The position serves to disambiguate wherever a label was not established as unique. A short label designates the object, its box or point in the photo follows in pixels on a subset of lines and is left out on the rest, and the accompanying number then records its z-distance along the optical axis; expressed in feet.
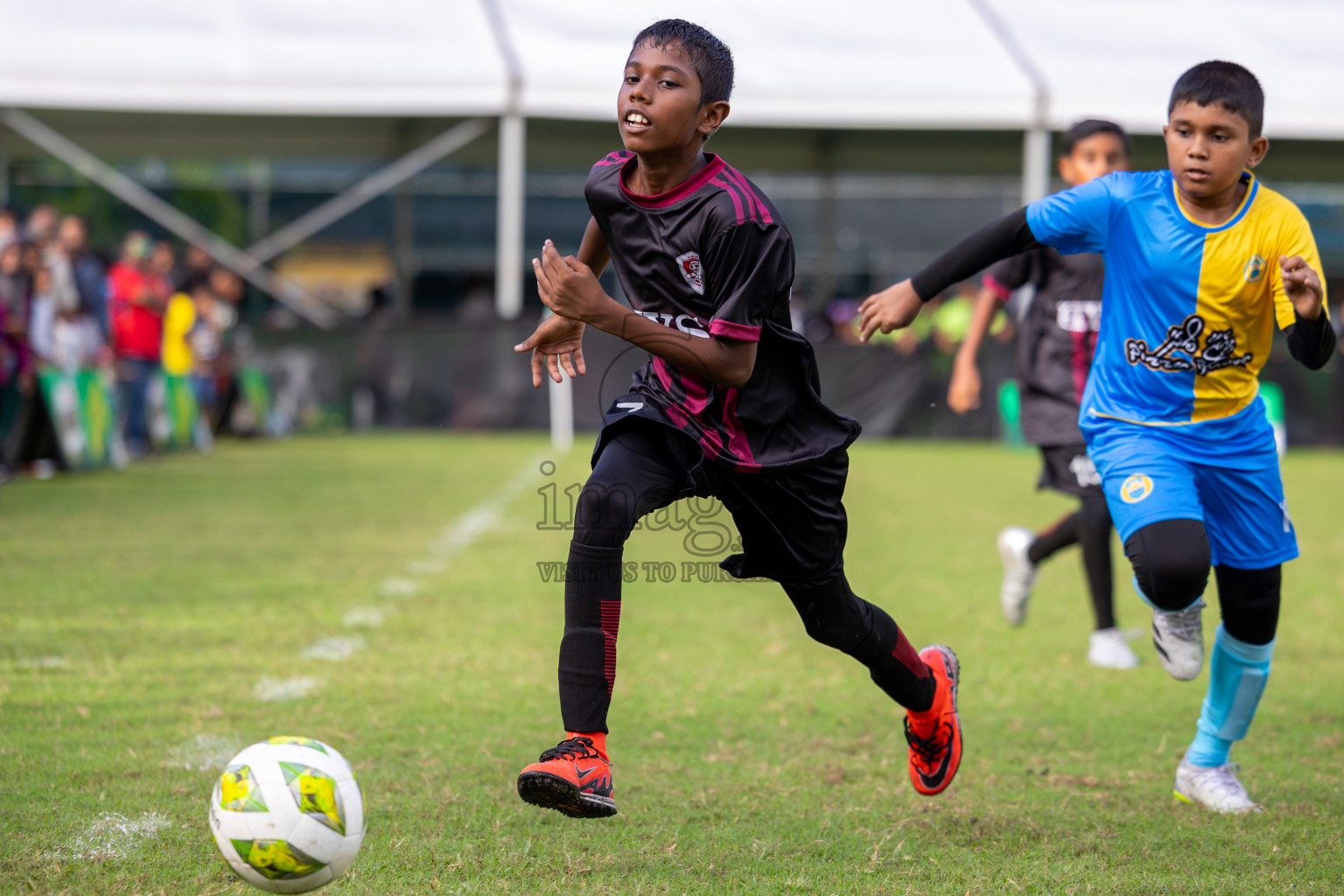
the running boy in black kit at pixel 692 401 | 19.48
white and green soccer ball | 16.87
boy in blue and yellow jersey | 21.44
